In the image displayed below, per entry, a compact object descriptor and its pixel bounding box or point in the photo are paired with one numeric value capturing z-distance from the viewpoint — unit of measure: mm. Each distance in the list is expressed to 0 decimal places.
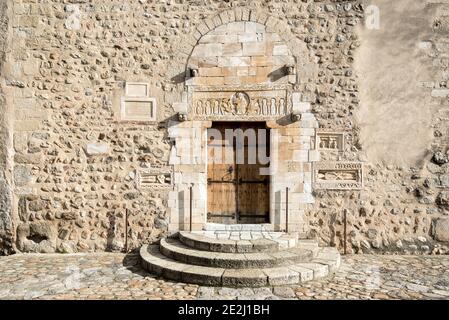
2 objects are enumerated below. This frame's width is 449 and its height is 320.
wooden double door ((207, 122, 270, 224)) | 5613
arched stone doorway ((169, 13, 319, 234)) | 5418
